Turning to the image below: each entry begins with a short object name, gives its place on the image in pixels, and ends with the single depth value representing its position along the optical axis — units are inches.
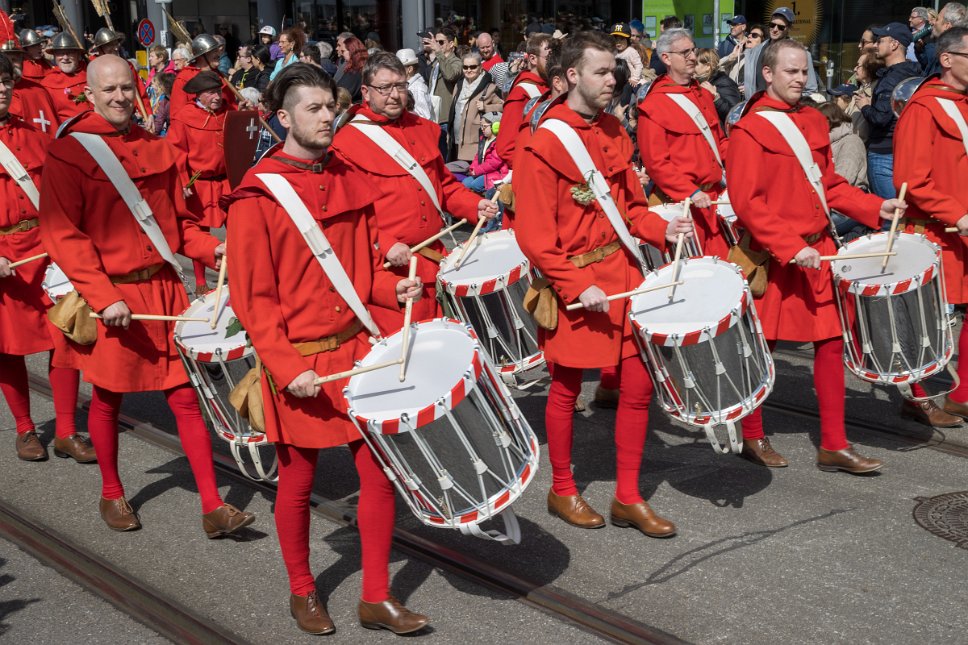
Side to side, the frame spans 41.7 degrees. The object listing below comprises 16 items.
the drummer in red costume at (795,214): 228.7
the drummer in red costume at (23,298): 256.8
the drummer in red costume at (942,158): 249.4
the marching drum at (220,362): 203.6
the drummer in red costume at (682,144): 277.6
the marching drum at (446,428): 160.2
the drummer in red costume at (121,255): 203.6
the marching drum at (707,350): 193.2
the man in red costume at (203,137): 394.0
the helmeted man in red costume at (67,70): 464.4
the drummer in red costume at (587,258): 202.1
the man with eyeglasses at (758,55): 473.4
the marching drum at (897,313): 224.8
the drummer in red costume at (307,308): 168.2
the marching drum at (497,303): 237.9
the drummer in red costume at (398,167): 241.6
